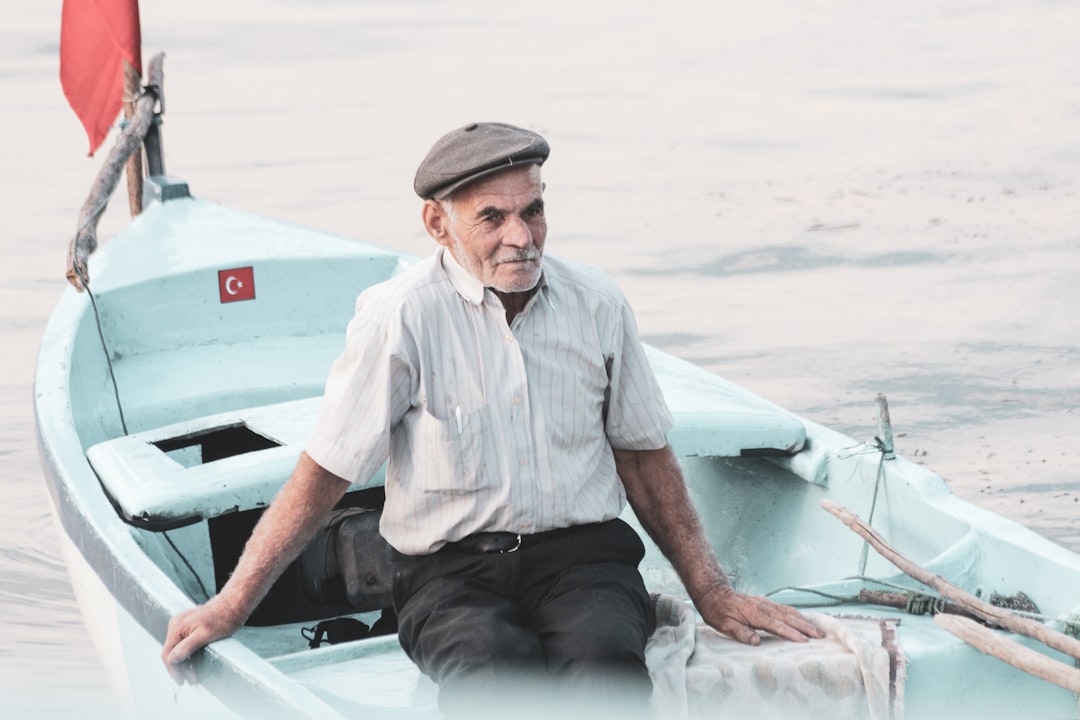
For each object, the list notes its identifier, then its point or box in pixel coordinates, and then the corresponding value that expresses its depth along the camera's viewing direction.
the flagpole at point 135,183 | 15.39
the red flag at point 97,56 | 14.35
